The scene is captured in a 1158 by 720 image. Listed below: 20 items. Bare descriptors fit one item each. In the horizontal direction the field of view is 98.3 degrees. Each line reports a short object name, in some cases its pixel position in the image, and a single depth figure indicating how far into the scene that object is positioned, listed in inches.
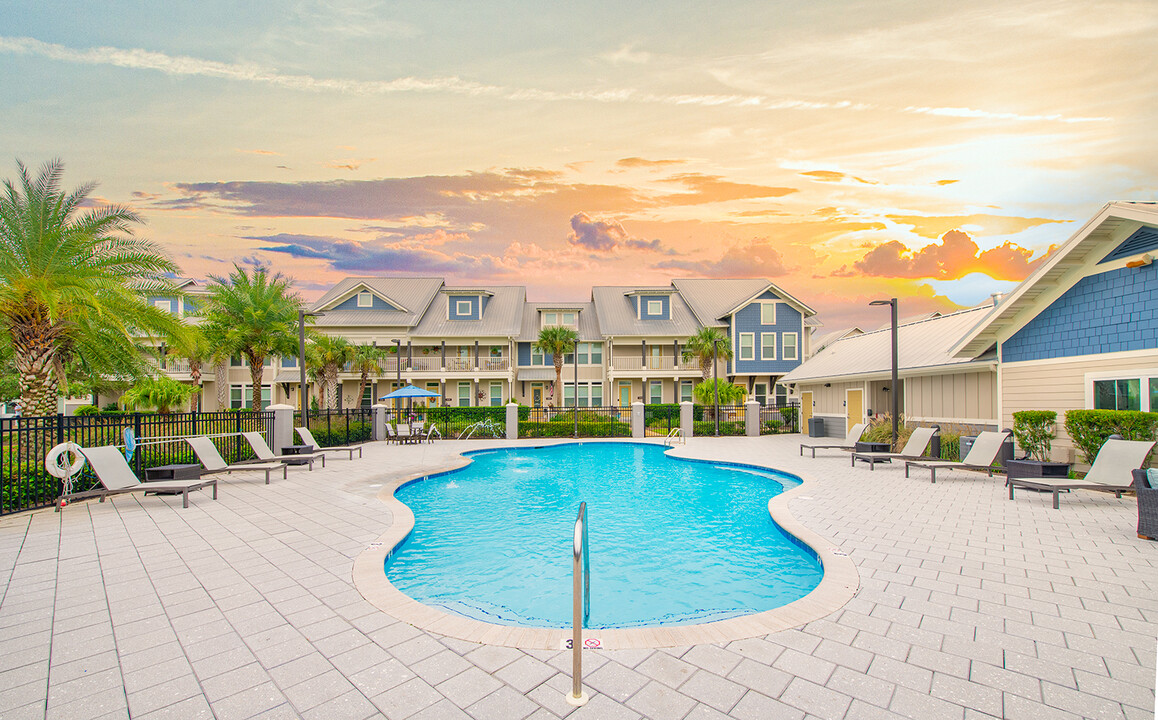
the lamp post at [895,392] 578.6
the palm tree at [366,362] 1145.4
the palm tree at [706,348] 1183.6
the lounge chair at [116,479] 325.7
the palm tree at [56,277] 362.0
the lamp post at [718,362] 907.1
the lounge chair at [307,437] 599.0
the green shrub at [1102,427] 360.8
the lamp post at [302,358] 682.2
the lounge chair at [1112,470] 321.7
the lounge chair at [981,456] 431.5
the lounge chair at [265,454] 491.5
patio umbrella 856.3
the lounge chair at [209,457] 412.5
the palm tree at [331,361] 1043.9
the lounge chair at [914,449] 499.2
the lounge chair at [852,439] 596.5
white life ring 316.8
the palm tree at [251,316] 772.6
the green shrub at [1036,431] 438.3
